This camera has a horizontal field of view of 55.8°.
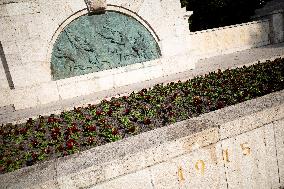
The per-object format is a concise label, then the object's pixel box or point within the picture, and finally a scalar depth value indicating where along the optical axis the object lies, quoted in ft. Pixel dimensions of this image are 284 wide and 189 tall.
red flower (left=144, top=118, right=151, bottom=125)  15.17
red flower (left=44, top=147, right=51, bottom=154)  13.56
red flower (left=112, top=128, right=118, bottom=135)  14.08
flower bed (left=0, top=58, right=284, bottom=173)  14.05
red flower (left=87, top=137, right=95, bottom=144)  13.70
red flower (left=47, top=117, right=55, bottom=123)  19.04
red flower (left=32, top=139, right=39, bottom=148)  14.87
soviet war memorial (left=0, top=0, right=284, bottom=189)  10.64
